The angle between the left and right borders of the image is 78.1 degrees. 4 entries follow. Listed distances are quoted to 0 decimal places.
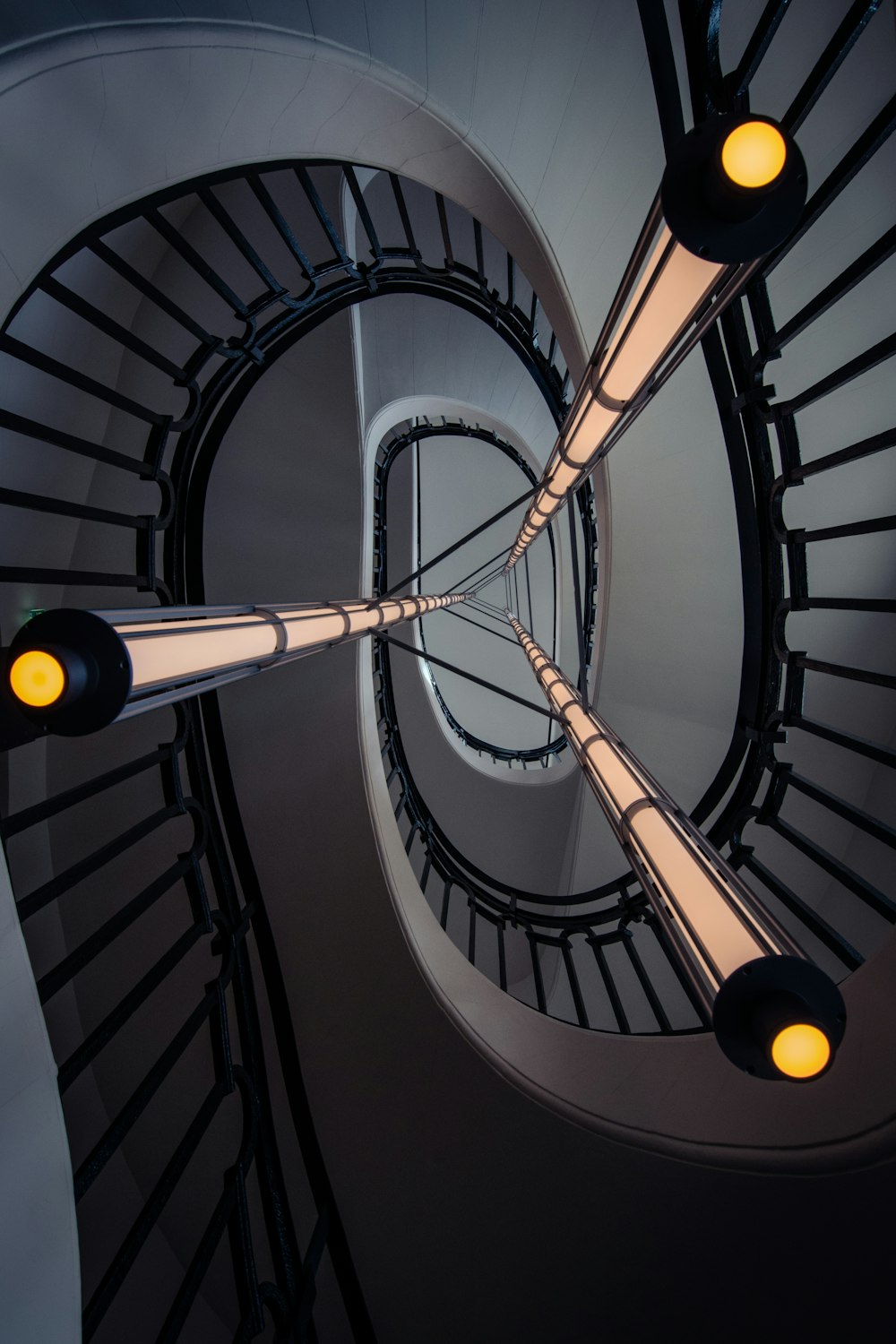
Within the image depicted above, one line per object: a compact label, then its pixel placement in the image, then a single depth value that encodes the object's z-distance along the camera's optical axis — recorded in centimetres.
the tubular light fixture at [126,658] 68
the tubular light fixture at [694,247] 59
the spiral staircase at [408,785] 142
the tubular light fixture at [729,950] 53
